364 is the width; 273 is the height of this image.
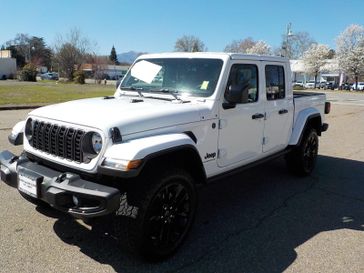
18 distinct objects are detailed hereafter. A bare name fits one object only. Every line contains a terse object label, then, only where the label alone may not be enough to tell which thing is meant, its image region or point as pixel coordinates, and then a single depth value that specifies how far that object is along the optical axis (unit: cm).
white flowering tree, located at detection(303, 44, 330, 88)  7531
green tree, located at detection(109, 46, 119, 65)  12975
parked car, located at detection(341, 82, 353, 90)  6620
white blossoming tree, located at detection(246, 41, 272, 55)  6669
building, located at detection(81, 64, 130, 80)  6594
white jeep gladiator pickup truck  331
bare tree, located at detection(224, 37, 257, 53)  6372
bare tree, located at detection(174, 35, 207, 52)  6332
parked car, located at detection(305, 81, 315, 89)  6831
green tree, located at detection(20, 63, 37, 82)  5594
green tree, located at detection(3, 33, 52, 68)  10100
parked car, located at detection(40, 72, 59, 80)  7031
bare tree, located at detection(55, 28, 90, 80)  6316
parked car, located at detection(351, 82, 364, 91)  6526
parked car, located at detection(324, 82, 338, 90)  6674
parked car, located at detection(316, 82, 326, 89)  6862
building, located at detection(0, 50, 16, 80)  6900
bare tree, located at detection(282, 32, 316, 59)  8512
